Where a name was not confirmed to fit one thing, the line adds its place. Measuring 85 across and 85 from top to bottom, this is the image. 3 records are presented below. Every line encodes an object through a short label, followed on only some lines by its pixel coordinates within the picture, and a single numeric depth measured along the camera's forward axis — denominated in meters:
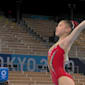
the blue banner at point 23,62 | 24.38
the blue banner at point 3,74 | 17.29
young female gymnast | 5.79
